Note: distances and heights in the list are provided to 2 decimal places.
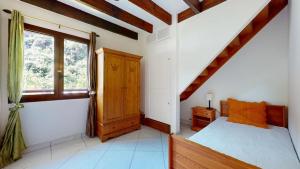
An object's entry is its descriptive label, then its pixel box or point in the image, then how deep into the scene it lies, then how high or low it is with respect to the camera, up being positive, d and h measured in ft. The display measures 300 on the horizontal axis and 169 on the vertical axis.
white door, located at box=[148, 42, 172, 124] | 10.50 +0.06
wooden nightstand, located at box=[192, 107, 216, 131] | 9.78 -2.45
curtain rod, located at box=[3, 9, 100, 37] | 6.76 +3.66
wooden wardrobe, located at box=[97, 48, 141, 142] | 9.01 -0.60
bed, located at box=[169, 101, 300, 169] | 3.85 -2.31
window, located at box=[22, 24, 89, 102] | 7.68 +1.20
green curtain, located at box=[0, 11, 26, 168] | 6.57 -0.26
